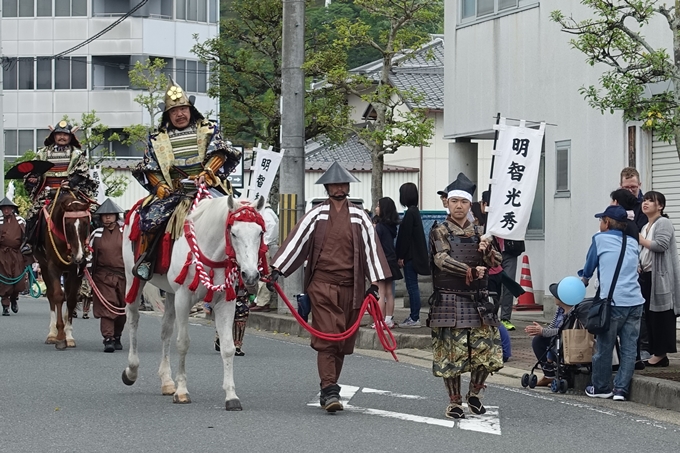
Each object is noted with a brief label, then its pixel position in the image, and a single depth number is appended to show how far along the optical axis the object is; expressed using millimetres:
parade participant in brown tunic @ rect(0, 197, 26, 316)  25172
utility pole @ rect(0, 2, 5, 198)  35950
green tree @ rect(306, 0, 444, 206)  23219
